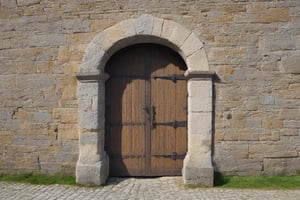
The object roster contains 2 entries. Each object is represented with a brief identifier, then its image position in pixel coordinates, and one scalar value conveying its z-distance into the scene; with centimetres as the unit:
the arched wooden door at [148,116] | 522
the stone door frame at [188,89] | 485
